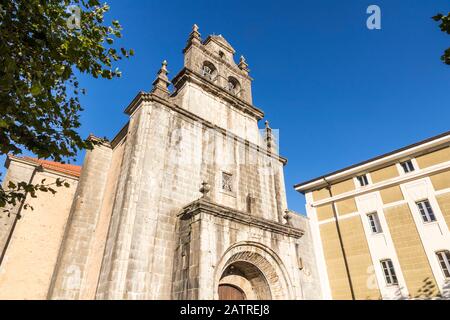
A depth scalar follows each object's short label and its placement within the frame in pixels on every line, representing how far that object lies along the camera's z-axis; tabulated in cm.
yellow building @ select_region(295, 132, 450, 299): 1659
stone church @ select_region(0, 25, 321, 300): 877
